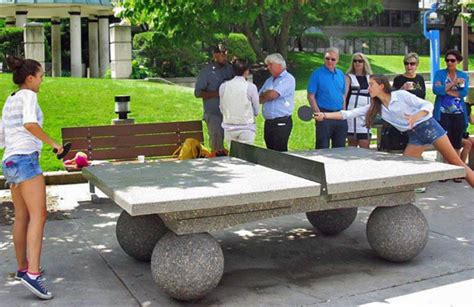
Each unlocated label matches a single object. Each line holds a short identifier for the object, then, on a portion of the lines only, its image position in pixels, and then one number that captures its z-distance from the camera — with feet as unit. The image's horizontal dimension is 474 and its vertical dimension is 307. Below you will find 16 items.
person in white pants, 28.25
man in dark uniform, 31.89
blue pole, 70.77
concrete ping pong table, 17.60
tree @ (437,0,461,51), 153.58
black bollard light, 37.09
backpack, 30.83
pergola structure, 86.58
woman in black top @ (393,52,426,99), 31.40
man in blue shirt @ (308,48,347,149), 30.94
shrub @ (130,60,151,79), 80.94
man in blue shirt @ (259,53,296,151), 29.66
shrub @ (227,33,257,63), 102.81
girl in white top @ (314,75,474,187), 25.16
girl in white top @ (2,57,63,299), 18.30
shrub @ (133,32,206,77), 87.66
